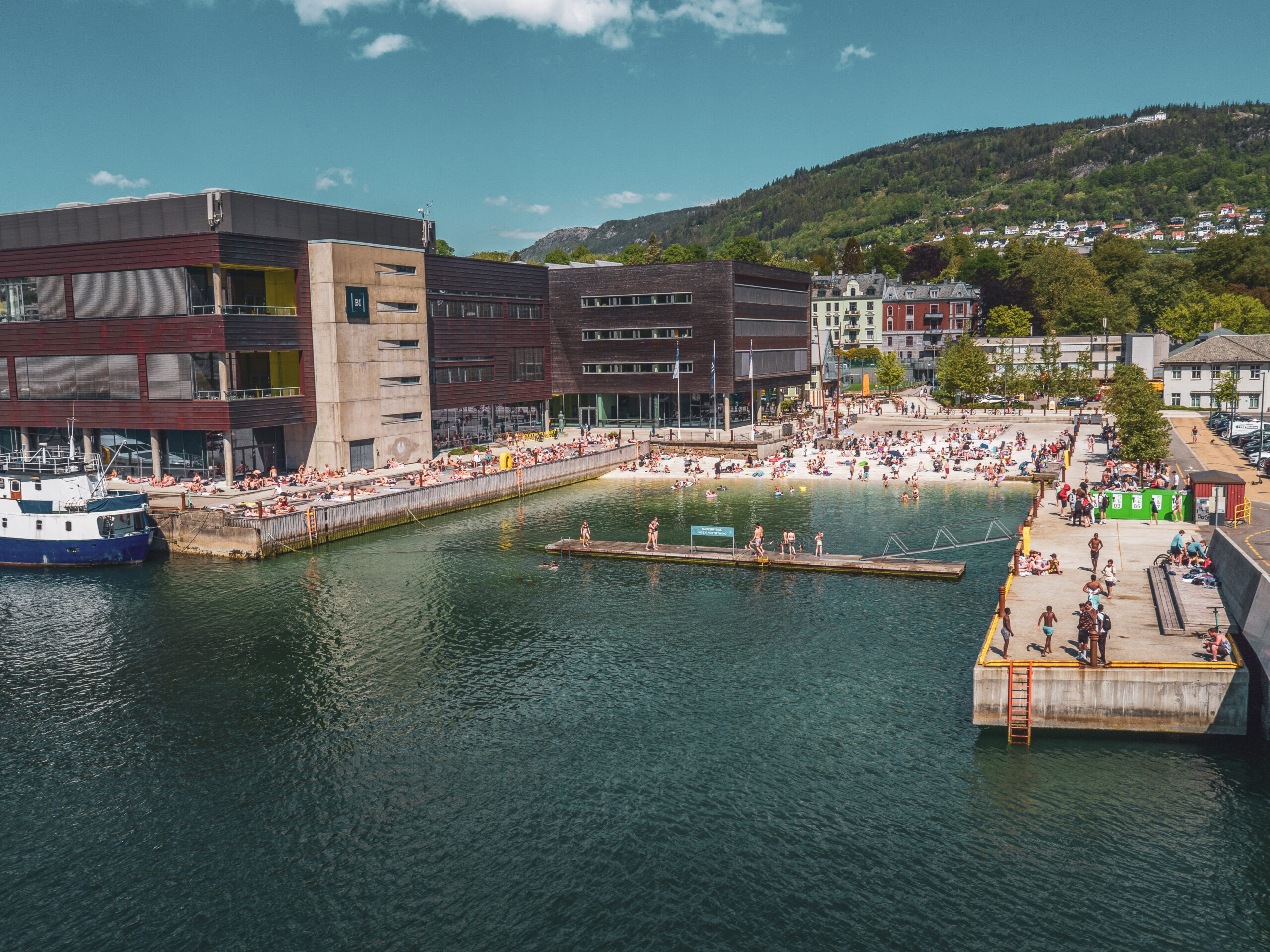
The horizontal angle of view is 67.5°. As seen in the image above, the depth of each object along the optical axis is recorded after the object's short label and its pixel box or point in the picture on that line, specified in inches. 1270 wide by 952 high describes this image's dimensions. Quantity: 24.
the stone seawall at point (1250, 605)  1205.2
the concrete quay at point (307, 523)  2267.5
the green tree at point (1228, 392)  4143.7
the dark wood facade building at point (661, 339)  3988.7
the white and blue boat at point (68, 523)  2206.0
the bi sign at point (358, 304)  2984.5
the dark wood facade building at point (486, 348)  3462.1
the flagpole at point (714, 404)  3880.4
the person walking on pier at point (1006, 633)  1237.7
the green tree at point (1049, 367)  5418.3
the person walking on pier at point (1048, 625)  1244.4
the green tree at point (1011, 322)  6988.2
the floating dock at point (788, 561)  1959.9
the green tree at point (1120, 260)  7632.9
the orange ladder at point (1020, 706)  1184.8
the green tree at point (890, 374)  6274.6
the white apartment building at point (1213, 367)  4507.9
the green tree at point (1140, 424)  2787.9
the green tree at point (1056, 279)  7327.8
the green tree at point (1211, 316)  5954.7
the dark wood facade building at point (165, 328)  2647.6
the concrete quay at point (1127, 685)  1148.5
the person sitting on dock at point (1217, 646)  1176.2
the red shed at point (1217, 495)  1894.7
